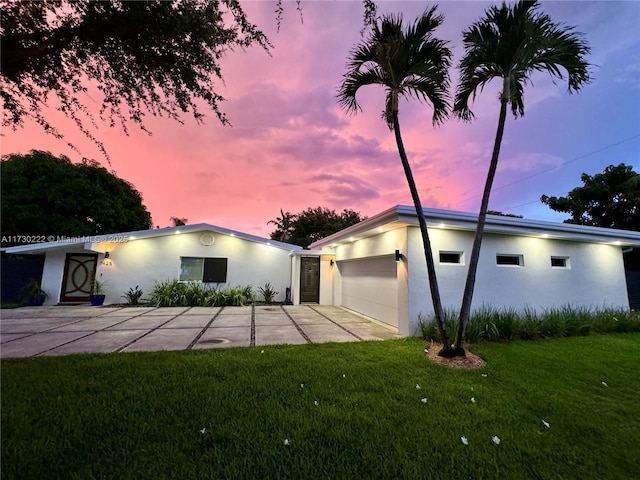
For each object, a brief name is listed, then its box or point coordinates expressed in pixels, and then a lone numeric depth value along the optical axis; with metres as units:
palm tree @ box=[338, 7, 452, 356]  4.14
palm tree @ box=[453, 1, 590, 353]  3.98
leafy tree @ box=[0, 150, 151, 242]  13.33
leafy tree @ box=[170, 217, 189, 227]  24.22
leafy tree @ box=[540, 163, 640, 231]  11.84
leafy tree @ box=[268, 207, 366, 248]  26.89
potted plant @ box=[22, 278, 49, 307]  10.17
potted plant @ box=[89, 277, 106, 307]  10.17
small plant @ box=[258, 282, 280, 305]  11.82
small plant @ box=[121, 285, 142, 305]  10.55
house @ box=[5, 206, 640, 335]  6.22
